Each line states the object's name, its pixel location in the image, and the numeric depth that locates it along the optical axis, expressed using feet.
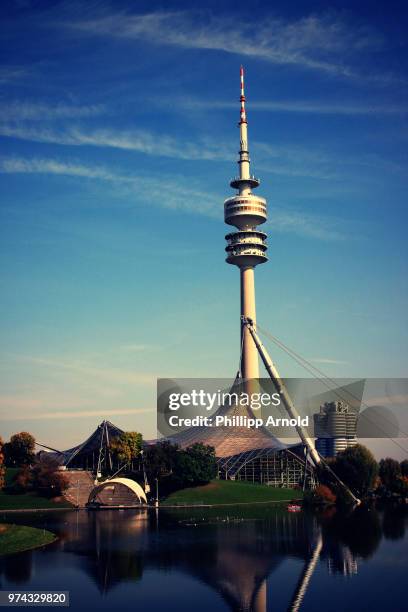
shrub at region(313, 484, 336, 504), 374.84
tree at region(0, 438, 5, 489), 288.10
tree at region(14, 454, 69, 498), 361.30
